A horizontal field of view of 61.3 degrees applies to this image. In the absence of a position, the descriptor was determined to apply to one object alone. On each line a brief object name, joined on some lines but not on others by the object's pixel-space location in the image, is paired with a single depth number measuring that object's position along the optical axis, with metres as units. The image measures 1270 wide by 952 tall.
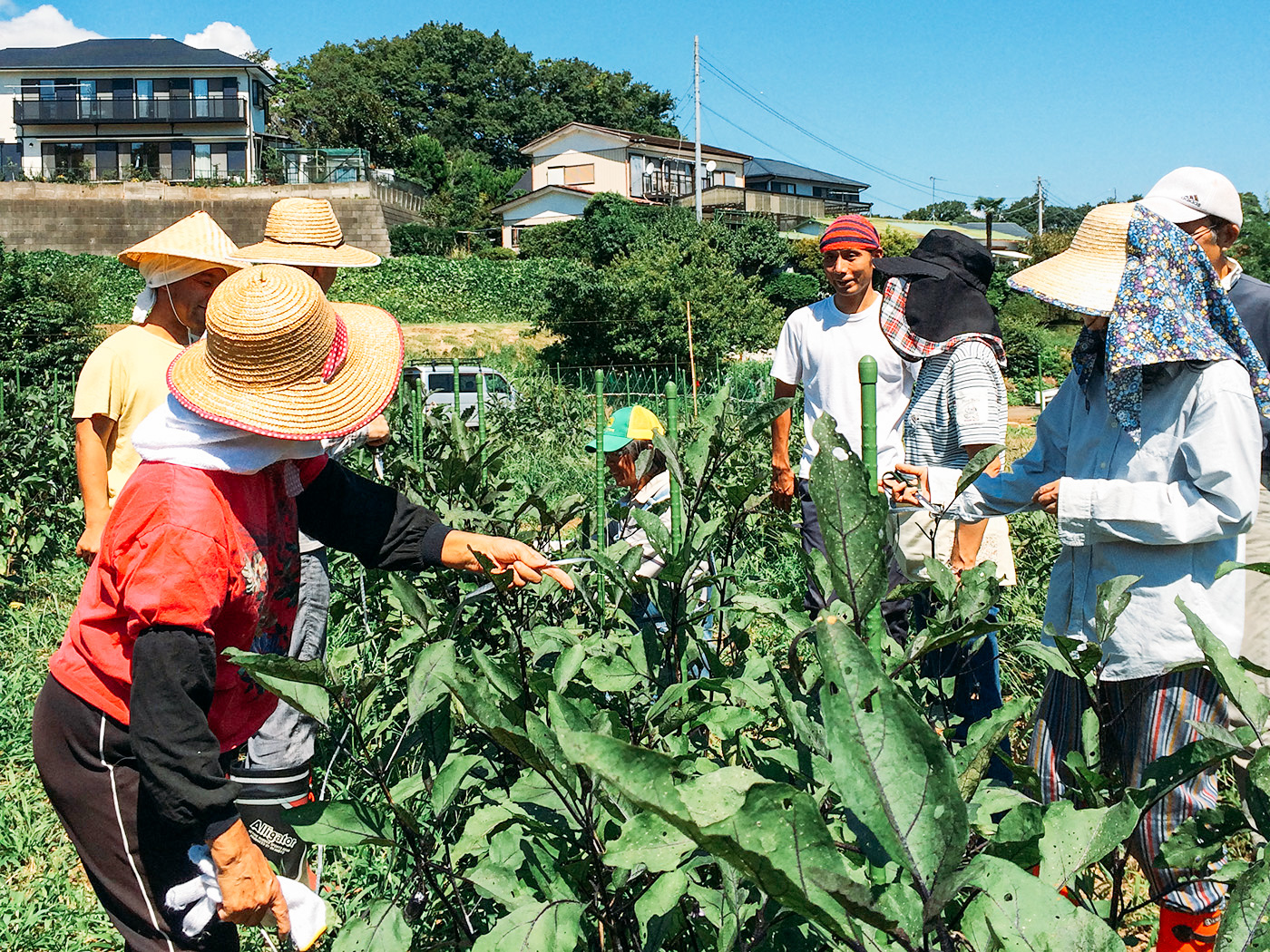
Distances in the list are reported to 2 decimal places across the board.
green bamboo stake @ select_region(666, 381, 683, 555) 1.94
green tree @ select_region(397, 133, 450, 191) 50.53
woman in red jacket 1.56
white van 12.85
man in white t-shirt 3.54
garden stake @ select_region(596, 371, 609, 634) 2.95
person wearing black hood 3.10
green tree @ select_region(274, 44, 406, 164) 52.81
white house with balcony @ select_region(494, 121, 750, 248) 45.41
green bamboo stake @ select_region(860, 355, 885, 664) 1.60
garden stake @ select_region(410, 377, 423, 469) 4.16
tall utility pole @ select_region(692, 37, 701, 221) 32.69
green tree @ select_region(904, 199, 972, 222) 81.25
